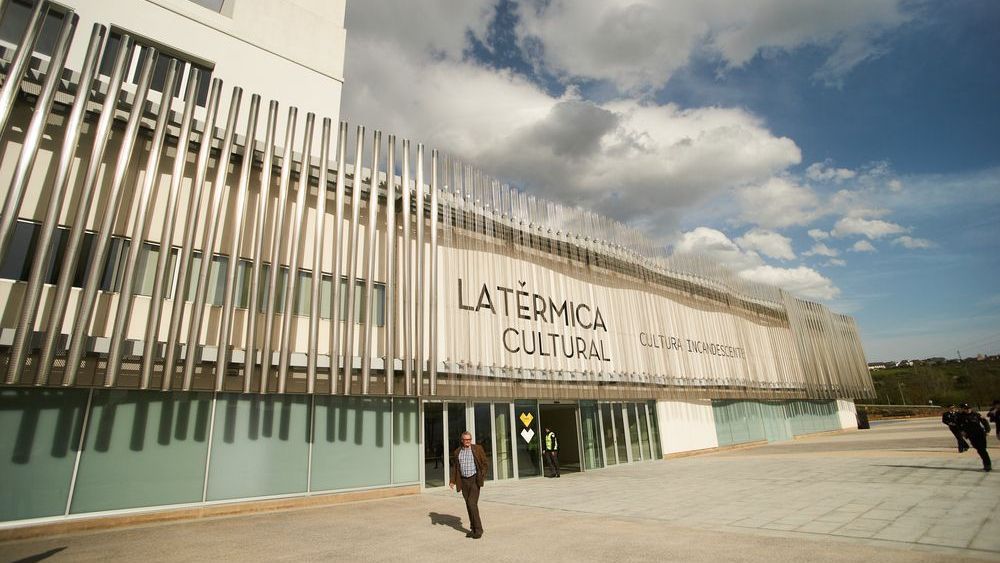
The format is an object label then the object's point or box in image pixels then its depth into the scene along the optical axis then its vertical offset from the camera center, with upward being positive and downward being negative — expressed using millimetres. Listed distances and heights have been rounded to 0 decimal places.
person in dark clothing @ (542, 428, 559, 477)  18484 -1497
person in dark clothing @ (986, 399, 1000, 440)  14018 -591
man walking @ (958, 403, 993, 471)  12688 -944
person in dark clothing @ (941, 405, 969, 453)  15850 -936
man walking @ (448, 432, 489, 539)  8484 -1055
